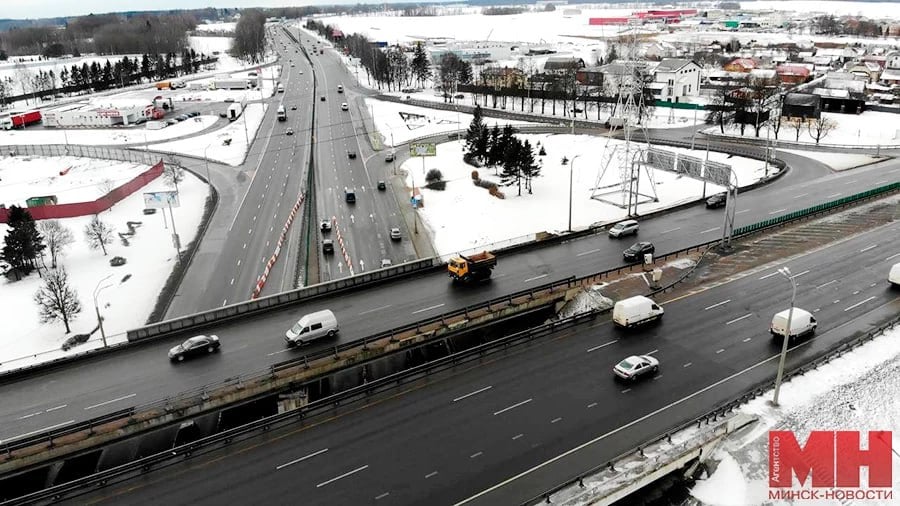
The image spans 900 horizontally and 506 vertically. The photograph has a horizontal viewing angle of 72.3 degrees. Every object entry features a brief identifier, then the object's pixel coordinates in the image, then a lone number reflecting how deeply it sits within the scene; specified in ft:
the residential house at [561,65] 523.29
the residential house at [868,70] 505.66
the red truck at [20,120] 427.74
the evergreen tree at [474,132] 293.96
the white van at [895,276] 141.69
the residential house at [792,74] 485.56
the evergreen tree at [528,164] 239.19
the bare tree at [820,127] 322.38
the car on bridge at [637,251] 161.38
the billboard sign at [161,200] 200.54
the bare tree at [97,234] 204.85
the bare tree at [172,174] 274.20
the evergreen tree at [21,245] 184.75
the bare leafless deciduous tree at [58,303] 155.22
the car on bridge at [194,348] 117.60
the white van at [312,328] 121.70
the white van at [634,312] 124.77
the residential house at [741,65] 542.57
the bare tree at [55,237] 197.06
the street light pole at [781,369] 98.22
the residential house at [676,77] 431.43
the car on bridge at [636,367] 107.45
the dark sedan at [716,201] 209.97
